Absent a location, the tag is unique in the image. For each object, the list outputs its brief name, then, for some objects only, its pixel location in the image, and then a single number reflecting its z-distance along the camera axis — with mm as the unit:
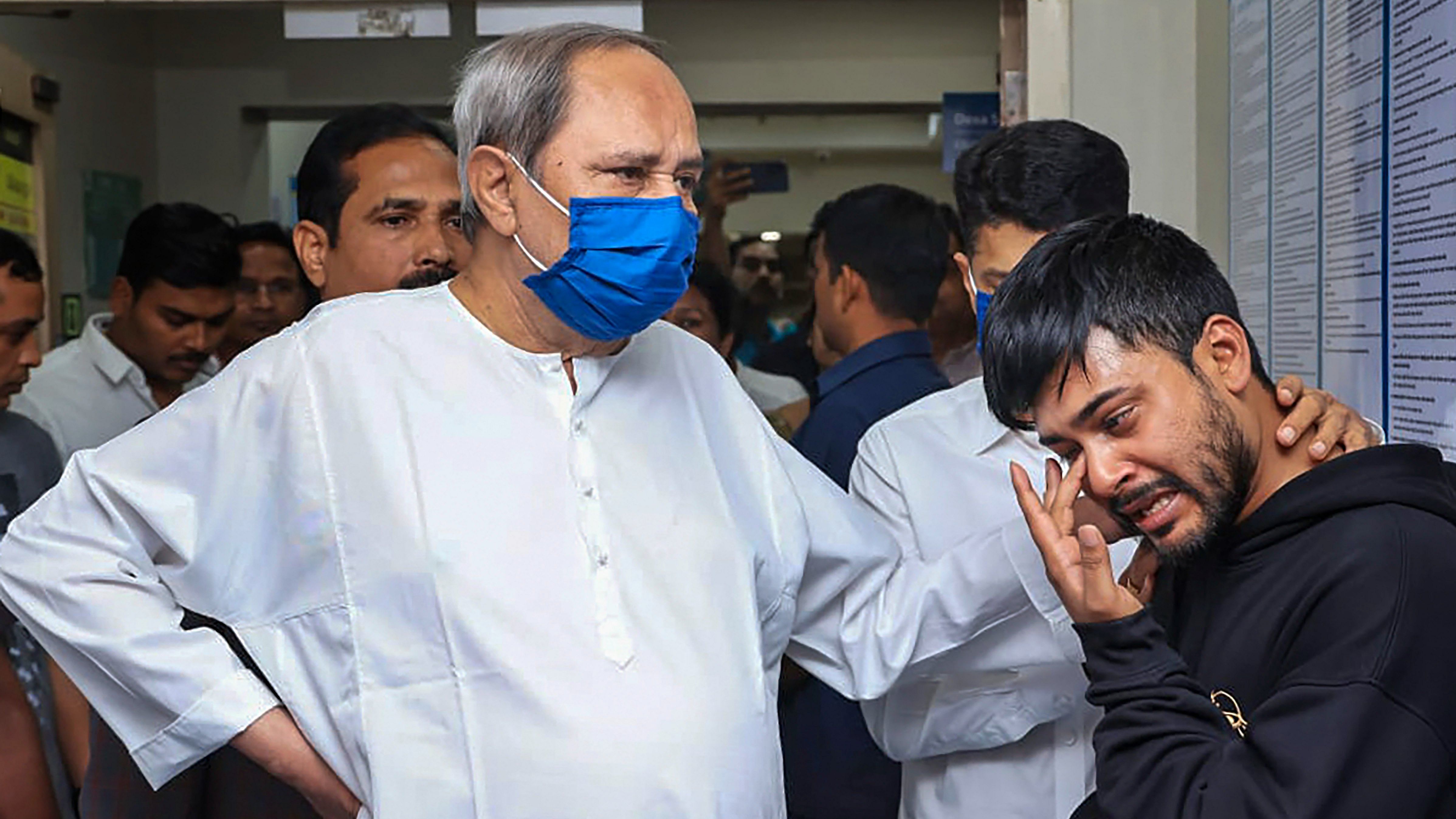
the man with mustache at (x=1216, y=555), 1274
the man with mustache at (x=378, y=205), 2348
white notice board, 1809
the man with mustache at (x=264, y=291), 4516
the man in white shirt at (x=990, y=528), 2047
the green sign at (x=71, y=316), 5215
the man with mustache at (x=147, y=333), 3857
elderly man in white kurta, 1635
